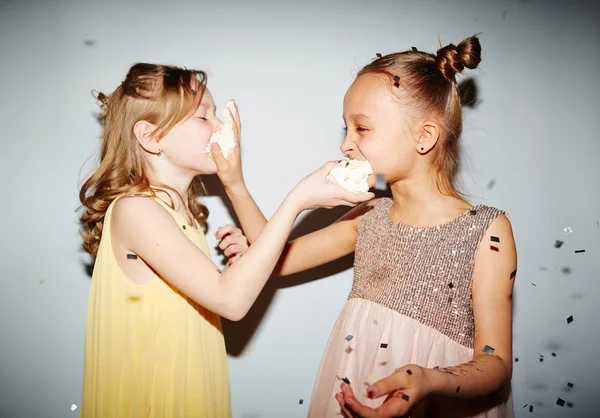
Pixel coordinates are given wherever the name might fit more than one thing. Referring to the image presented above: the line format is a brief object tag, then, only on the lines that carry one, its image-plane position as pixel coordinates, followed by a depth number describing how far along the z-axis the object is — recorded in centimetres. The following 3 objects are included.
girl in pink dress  105
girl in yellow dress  104
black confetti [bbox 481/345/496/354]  102
